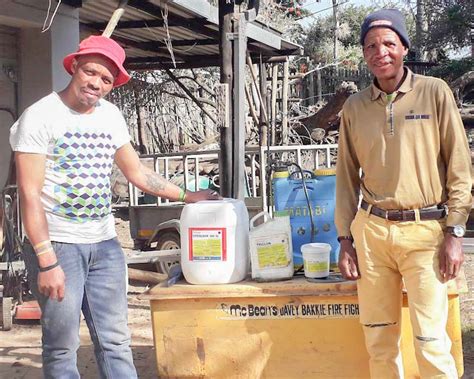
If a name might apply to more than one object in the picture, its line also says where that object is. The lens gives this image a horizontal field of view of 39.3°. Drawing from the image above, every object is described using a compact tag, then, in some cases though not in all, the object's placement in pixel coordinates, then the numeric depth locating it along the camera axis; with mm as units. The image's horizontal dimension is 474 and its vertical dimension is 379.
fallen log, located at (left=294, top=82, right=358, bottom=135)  14180
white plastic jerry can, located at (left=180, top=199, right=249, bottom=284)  3830
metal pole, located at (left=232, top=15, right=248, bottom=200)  5657
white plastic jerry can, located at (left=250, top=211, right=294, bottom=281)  3844
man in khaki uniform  3047
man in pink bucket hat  2891
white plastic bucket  3788
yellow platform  3686
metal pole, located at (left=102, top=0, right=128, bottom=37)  5196
